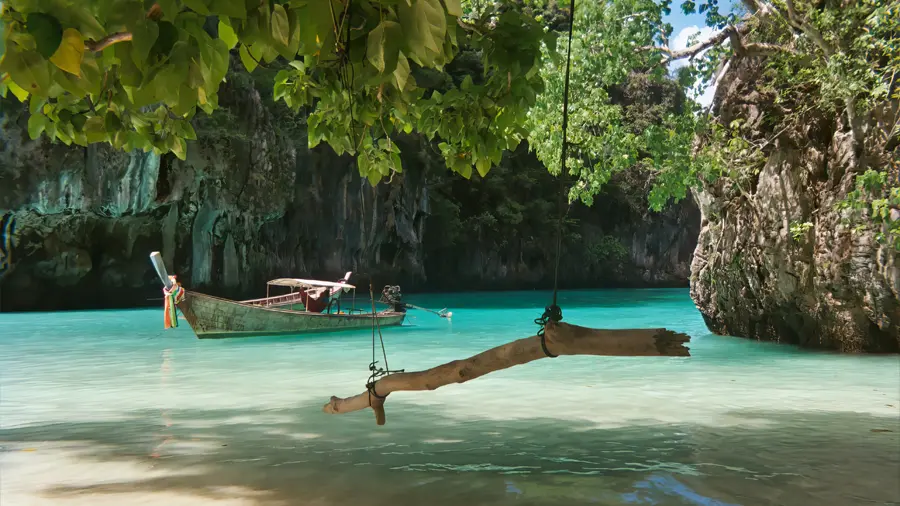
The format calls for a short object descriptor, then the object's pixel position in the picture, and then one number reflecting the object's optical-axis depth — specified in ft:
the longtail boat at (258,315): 46.32
